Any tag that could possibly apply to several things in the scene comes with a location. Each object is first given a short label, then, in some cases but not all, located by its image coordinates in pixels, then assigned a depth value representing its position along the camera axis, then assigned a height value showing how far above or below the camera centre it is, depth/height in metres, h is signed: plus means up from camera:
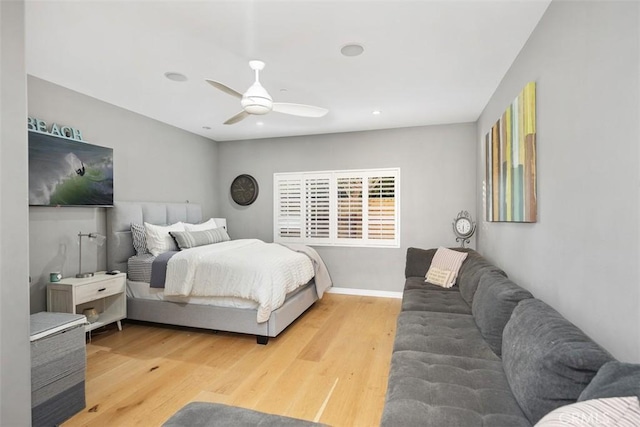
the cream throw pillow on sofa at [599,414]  0.78 -0.51
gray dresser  1.91 -0.97
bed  3.29 -1.01
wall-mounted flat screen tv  2.95 +0.43
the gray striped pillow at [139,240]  3.84 -0.31
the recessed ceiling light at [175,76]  2.99 +1.32
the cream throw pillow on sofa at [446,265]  3.51 -0.60
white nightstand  2.96 -0.80
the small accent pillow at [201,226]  4.44 -0.18
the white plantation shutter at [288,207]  5.50 +0.11
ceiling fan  2.48 +0.92
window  5.02 +0.10
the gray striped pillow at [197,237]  3.97 -0.31
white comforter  3.20 -0.65
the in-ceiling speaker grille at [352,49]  2.47 +1.30
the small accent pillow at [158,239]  3.82 -0.31
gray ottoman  1.35 -0.89
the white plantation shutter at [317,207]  5.33 +0.11
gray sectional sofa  1.14 -0.81
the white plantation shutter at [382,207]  4.99 +0.10
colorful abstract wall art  2.12 +0.40
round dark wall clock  5.72 +0.44
